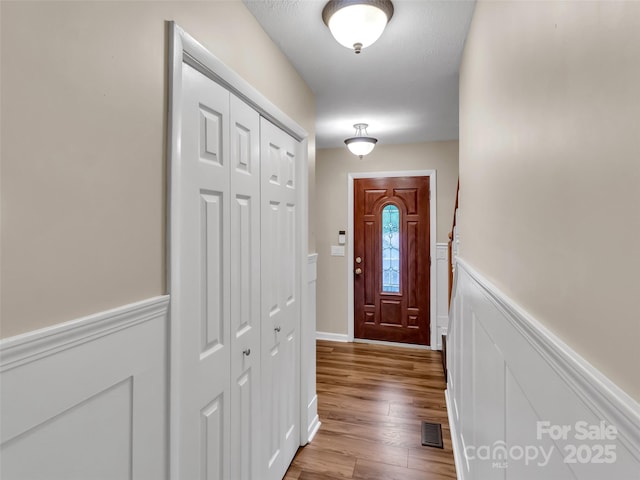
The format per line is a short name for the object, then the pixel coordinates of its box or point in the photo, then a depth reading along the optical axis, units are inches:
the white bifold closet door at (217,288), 44.1
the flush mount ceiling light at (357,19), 56.5
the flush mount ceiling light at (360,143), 126.2
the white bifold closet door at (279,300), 67.4
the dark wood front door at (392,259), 160.1
